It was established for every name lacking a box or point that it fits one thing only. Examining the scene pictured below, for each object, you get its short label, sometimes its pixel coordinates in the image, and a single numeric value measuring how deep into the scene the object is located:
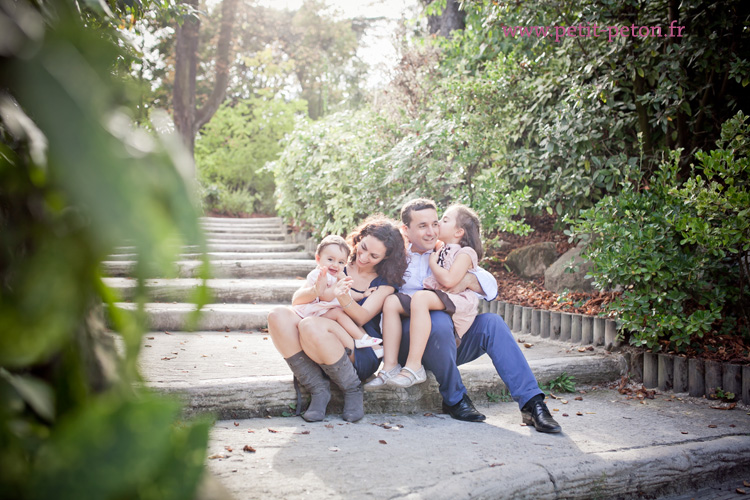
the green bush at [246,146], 14.47
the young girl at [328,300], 3.02
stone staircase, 2.79
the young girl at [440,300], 3.00
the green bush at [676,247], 3.28
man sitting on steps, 2.93
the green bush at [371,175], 5.25
